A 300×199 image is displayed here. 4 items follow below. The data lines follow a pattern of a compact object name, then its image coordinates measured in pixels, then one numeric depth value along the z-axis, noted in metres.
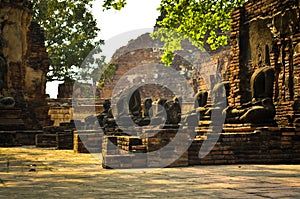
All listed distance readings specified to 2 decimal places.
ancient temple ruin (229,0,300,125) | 12.01
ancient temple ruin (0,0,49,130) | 17.17
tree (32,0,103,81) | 30.85
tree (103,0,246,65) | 17.44
